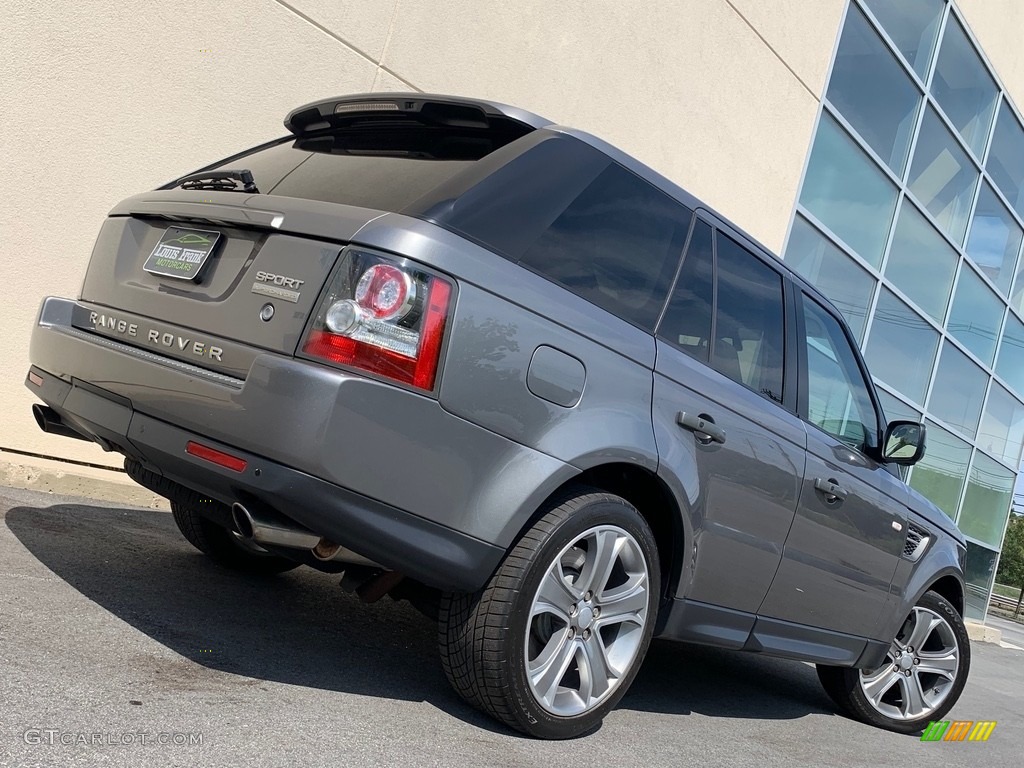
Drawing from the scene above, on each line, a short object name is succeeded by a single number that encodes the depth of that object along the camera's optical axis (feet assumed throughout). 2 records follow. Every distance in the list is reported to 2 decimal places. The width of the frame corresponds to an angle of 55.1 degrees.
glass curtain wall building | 35.58
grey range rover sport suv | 8.05
